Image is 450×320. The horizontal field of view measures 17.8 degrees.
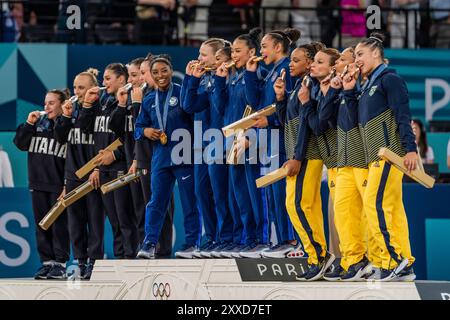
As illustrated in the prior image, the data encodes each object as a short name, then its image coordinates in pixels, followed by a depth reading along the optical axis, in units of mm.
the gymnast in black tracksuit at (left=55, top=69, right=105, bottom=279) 14734
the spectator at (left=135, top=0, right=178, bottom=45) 18625
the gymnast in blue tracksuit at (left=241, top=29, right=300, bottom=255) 12914
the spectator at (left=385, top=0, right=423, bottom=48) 18844
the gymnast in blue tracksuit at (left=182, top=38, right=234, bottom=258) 13555
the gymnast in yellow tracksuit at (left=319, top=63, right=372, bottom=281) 12023
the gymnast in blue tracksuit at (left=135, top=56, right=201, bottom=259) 13891
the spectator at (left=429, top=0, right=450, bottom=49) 19219
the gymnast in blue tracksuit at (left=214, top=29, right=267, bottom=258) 13234
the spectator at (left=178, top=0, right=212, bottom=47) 18625
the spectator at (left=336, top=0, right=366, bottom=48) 18844
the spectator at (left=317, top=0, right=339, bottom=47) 18672
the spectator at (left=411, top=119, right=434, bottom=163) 17328
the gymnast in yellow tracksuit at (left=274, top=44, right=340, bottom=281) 12328
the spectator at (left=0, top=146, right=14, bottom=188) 17656
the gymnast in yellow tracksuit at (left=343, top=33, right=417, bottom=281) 11609
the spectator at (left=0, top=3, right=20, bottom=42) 18469
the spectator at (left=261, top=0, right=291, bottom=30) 18703
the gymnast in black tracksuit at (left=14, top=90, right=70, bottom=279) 14969
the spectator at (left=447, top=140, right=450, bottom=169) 17531
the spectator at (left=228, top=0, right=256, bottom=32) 18616
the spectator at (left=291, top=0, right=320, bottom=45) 18578
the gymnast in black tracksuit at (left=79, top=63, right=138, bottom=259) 14570
